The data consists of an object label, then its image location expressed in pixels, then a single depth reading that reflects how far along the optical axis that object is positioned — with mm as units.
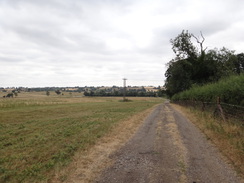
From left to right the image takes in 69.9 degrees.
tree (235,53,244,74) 61272
